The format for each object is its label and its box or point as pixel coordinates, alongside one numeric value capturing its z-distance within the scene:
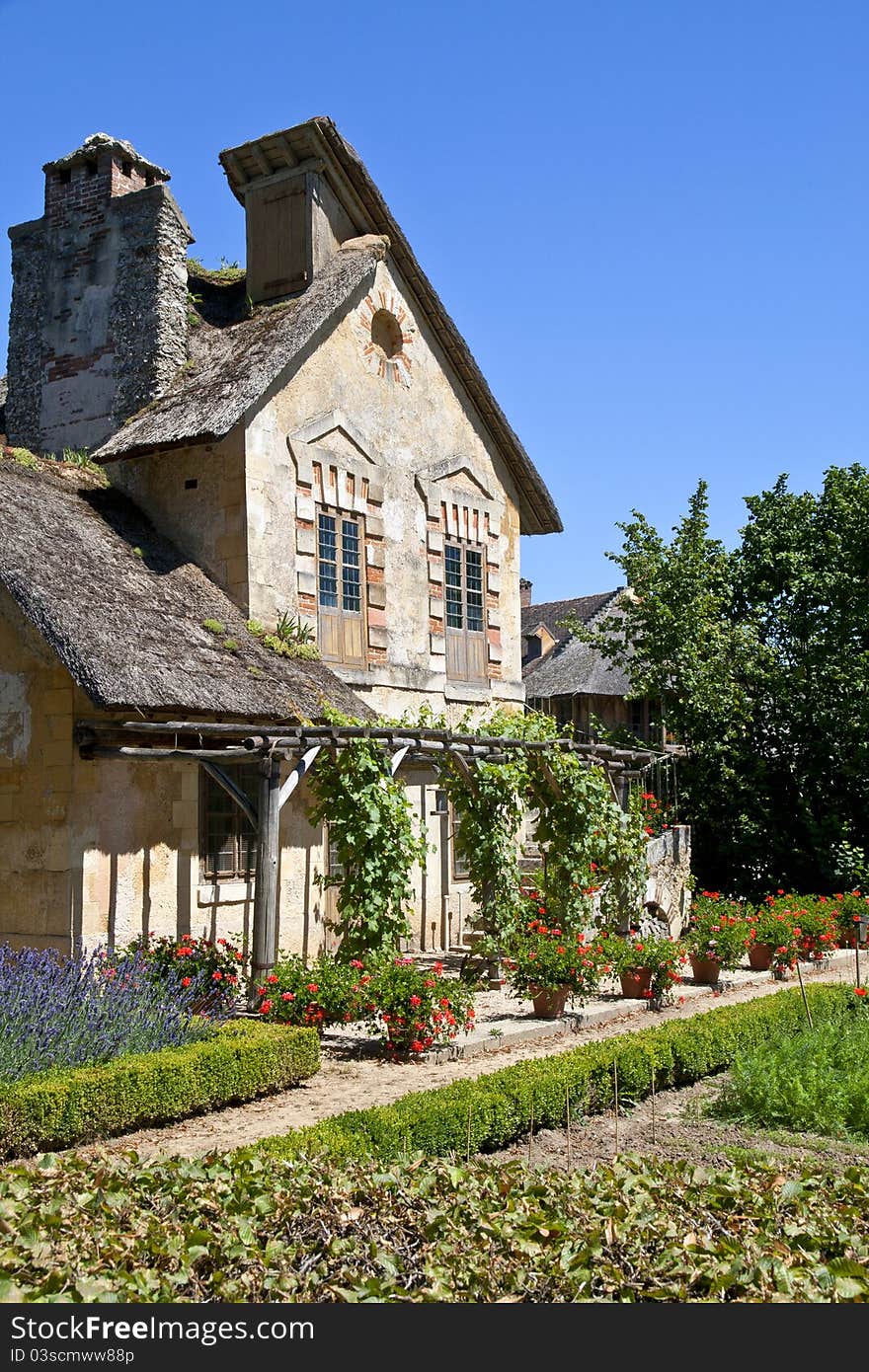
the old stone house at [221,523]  11.38
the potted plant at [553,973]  11.77
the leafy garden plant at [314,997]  10.17
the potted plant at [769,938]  14.91
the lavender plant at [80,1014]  8.16
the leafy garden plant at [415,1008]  9.98
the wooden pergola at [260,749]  10.85
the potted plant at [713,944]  14.17
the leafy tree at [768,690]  21.09
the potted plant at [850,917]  17.50
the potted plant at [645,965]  12.73
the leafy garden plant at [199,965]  10.51
